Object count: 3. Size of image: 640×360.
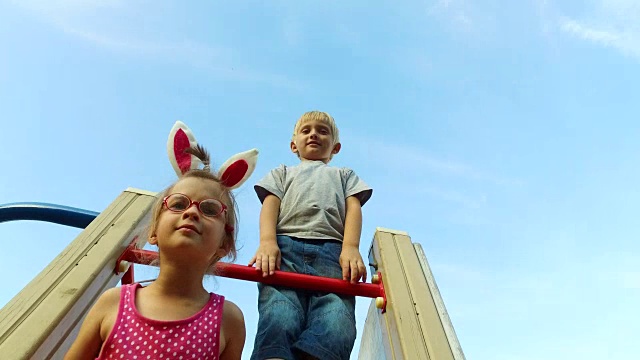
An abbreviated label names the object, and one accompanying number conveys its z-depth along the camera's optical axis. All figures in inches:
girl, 48.6
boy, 66.7
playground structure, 48.8
